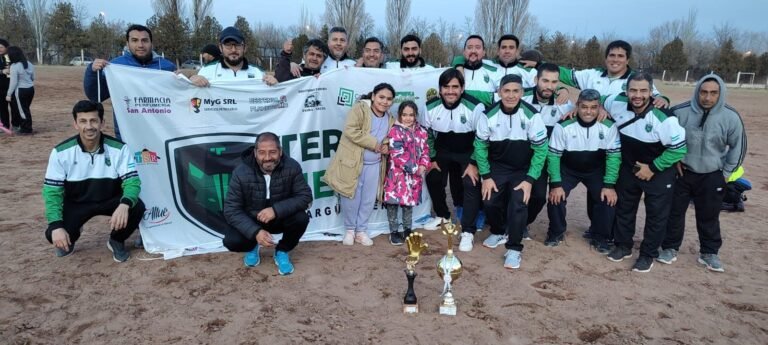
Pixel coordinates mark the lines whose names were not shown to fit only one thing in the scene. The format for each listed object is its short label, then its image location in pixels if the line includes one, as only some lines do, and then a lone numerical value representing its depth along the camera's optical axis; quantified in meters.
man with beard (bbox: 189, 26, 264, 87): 4.82
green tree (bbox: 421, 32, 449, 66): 37.75
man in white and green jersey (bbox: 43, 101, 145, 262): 4.05
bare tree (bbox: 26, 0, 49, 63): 41.19
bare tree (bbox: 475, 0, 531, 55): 35.41
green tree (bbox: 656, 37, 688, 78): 46.78
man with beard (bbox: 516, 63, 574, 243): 4.85
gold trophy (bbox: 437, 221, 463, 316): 3.52
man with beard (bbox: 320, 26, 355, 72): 5.71
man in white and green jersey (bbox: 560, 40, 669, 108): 4.92
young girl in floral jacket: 4.91
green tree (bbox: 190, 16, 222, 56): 33.34
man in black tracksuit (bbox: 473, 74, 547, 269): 4.59
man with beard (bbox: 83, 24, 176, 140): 4.46
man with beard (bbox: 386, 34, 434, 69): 5.74
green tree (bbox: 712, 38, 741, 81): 45.09
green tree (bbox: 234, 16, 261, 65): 37.28
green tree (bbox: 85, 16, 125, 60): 40.09
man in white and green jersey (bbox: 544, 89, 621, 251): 4.62
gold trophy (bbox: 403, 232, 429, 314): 3.53
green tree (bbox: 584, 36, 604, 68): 44.03
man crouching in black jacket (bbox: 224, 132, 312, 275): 4.03
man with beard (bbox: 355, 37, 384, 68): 5.72
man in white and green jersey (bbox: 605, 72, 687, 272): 4.33
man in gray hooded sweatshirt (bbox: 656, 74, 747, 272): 4.33
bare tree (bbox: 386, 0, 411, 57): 35.88
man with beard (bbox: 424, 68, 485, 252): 4.99
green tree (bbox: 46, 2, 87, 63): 39.00
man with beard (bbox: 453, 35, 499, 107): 5.39
